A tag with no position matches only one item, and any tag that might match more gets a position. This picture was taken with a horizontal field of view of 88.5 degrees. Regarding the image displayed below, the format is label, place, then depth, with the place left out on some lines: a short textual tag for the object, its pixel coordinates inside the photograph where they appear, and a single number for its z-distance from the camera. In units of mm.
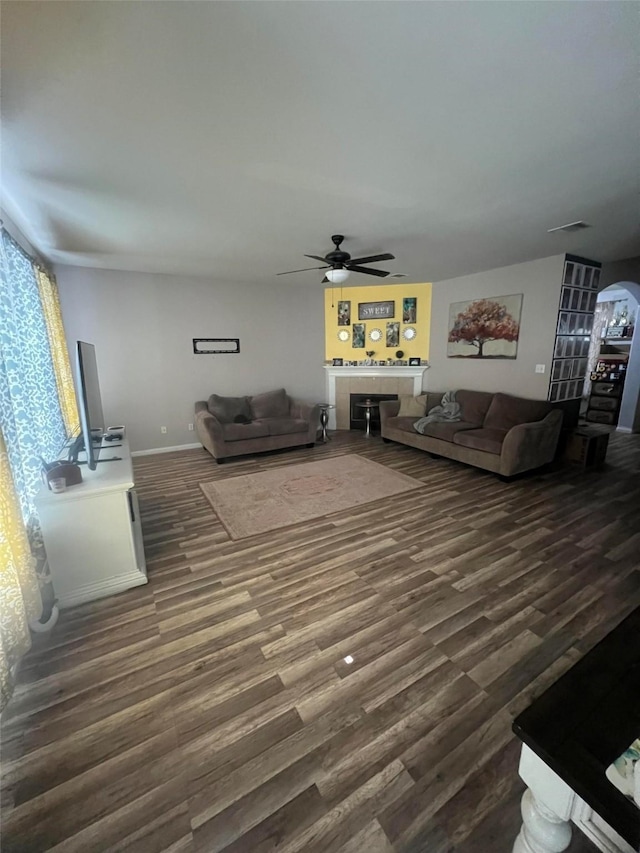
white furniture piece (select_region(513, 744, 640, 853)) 756
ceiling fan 3074
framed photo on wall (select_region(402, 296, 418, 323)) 5723
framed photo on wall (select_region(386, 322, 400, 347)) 5883
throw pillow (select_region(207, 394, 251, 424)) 5047
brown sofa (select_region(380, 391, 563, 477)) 3670
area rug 3039
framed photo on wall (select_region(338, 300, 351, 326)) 5913
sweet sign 5809
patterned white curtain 1520
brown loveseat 4582
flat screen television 2262
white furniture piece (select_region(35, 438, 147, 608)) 1997
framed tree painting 4566
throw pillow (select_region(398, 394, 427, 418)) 5196
